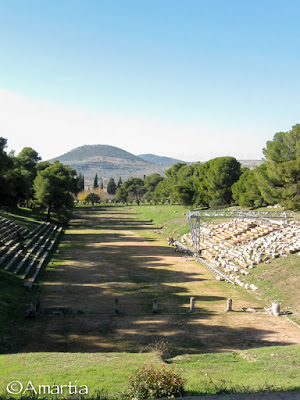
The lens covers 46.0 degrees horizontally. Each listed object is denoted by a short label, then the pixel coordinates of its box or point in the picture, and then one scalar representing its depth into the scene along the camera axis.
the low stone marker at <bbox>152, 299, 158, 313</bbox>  18.84
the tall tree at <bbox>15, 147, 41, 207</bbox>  65.38
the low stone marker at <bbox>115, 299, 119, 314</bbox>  18.59
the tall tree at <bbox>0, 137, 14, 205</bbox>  36.56
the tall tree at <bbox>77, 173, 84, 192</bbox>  126.41
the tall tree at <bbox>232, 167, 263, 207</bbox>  53.19
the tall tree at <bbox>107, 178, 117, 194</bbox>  151.50
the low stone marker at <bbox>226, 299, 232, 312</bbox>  19.16
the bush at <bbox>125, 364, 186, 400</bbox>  7.60
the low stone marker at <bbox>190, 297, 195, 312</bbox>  18.98
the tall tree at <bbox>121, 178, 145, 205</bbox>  122.50
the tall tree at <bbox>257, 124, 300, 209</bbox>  41.88
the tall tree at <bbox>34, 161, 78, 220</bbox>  53.50
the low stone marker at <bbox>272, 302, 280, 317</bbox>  18.50
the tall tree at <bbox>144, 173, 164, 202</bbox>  123.24
